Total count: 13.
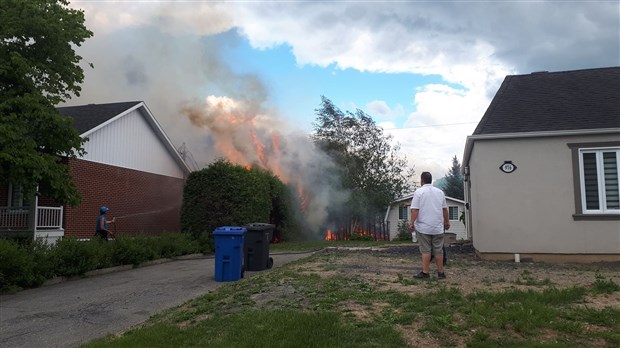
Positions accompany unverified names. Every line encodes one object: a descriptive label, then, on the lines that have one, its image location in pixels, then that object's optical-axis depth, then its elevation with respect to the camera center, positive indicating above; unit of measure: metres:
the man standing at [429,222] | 6.76 -0.04
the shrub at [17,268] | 8.51 -0.95
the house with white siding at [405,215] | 35.28 +0.33
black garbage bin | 10.23 -0.62
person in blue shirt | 12.40 -0.21
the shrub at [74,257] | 9.75 -0.83
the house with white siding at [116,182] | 15.33 +1.45
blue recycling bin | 9.09 -0.70
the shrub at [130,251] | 11.46 -0.82
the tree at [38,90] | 9.48 +2.91
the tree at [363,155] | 29.38 +4.21
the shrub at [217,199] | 15.67 +0.68
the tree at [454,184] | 56.50 +4.42
